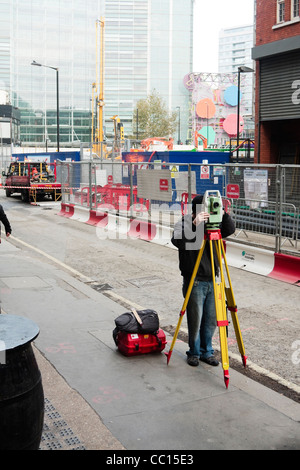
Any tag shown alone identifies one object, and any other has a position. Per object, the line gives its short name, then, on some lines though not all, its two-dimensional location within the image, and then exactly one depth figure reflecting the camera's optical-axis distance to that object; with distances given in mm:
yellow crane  46775
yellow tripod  5141
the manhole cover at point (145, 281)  9711
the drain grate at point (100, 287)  9312
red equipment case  5902
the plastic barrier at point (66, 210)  20188
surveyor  5562
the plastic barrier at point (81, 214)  18773
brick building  18297
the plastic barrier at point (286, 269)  9961
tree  78750
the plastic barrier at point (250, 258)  10594
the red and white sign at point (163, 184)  13658
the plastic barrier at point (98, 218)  17391
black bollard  3354
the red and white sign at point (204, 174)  13773
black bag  5934
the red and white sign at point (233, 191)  11562
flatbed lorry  26047
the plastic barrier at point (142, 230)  14744
